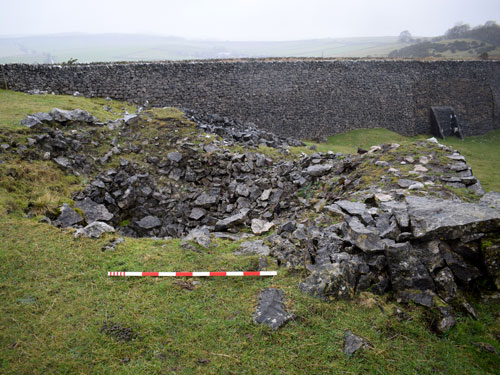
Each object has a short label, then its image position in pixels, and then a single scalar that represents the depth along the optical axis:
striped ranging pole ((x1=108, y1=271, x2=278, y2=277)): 5.86
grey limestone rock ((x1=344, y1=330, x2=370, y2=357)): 4.32
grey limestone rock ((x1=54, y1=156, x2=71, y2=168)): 10.34
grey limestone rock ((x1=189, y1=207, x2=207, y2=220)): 10.33
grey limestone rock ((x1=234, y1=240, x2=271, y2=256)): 6.73
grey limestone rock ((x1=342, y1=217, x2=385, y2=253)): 5.42
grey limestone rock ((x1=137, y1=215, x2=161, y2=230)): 10.05
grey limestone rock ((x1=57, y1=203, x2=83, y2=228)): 7.82
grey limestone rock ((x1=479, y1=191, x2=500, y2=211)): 6.07
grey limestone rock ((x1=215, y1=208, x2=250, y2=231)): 9.16
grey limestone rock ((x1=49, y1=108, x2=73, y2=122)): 12.06
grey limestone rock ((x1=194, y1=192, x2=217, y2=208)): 10.77
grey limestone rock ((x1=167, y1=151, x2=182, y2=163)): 12.22
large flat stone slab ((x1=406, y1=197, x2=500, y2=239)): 5.32
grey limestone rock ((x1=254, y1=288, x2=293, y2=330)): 4.81
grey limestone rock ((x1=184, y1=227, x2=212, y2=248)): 7.04
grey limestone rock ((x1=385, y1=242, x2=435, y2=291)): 5.05
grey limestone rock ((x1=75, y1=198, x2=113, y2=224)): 9.01
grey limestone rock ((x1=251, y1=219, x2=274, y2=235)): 8.30
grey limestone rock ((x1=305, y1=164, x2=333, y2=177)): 10.35
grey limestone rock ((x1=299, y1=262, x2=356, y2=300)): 5.14
